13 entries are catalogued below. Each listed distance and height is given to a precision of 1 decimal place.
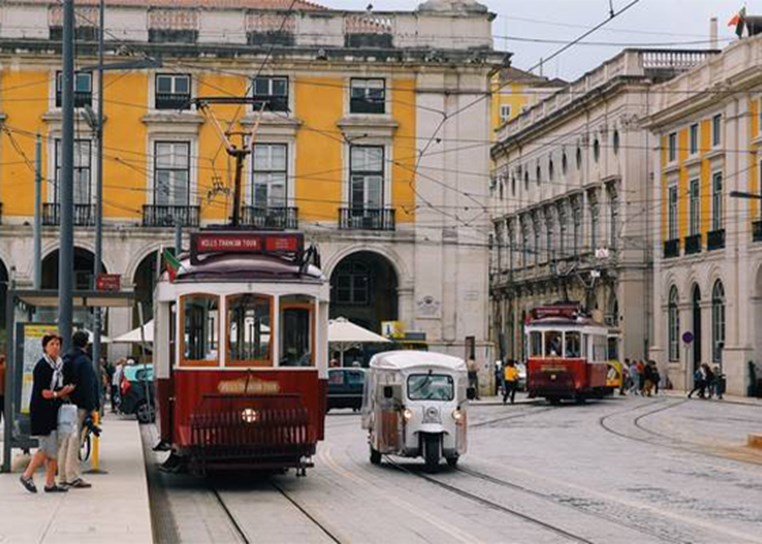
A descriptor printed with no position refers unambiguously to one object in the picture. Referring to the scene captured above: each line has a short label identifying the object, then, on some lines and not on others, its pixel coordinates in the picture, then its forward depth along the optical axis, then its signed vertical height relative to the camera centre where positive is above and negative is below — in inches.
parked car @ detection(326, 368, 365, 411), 1983.3 -39.1
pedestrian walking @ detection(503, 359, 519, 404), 2288.4 -33.7
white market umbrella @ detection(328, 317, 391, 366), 2101.4 +22.6
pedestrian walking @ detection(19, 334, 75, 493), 753.0 -25.1
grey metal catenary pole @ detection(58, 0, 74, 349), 909.8 +90.6
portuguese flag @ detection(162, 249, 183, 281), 874.8 +45.2
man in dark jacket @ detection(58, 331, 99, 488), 786.8 -21.2
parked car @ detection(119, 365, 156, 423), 1658.5 -41.8
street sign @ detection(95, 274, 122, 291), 1343.6 +55.3
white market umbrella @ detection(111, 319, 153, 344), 1930.4 +17.1
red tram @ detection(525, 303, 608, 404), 2202.3 +2.6
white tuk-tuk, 1024.9 -31.7
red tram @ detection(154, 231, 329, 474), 842.8 -0.6
